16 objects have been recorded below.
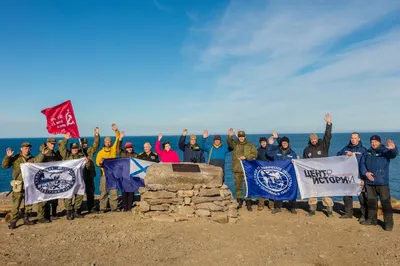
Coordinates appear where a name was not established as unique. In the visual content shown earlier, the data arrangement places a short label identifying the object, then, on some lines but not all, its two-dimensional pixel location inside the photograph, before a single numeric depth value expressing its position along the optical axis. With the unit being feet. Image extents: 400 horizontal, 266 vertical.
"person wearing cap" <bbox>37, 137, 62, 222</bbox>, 29.07
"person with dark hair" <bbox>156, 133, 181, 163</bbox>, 35.35
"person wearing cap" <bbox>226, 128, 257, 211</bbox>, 33.94
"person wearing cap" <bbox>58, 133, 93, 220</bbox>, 30.37
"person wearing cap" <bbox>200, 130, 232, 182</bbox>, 35.19
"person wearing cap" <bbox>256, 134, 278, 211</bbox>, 34.09
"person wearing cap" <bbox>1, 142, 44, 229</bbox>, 27.30
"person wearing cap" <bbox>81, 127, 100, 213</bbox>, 32.40
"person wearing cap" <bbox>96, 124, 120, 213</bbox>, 33.66
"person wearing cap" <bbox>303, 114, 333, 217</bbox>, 31.30
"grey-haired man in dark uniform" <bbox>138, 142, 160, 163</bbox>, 35.70
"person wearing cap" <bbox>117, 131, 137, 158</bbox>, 35.34
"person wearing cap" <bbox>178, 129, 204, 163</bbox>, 36.42
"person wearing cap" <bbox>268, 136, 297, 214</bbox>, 33.14
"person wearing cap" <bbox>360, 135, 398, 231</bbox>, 26.48
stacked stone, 29.22
